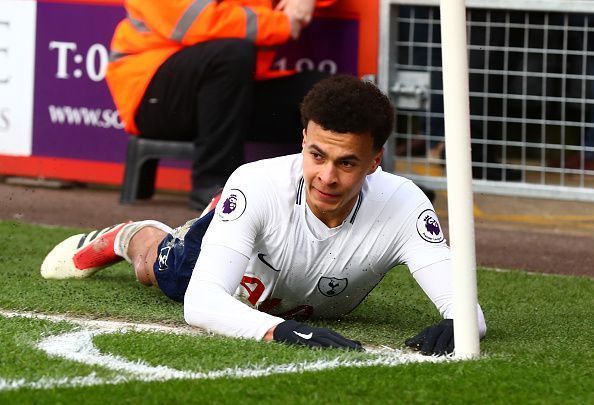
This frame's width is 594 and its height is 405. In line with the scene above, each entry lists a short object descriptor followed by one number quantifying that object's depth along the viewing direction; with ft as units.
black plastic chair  32.89
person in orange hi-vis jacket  31.19
